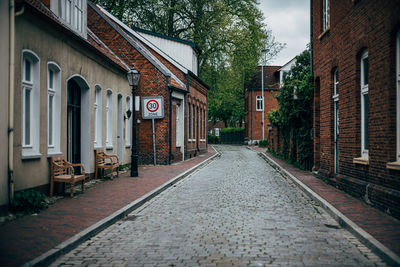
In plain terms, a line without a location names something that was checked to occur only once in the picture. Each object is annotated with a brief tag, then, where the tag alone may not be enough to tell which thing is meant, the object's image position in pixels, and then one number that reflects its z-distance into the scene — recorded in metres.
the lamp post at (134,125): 14.96
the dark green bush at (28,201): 7.96
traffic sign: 19.77
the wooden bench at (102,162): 13.97
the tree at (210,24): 31.91
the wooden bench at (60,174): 9.88
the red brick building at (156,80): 20.78
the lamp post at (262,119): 48.30
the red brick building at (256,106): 52.92
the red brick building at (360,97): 7.93
